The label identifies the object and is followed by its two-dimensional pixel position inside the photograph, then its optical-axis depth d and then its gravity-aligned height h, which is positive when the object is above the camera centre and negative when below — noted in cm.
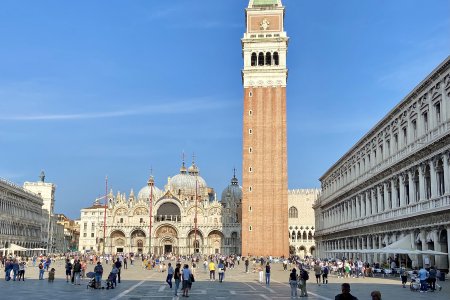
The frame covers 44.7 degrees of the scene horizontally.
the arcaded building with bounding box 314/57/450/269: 3275 +496
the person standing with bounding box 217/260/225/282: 3341 -150
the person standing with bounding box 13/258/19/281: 3195 -140
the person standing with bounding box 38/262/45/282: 3368 -165
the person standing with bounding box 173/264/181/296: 2316 -137
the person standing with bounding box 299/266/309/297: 2330 -152
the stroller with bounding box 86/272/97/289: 2655 -186
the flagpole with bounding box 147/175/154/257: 9314 +215
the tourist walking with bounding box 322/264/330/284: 3238 -154
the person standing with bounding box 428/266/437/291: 2594 -153
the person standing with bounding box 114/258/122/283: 3019 -105
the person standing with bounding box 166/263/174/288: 2725 -151
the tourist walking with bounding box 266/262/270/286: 3151 -164
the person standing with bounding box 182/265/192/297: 2260 -146
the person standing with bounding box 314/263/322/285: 3130 -144
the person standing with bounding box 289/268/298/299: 2301 -159
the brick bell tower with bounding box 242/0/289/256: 7669 +1423
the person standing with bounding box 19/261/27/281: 3266 -140
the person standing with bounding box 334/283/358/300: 898 -80
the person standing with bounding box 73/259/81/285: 2962 -144
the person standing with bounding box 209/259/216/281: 3540 -163
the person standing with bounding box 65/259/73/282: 3161 -133
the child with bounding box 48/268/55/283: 3112 -178
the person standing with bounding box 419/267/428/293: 2541 -156
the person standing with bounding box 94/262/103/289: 2630 -141
